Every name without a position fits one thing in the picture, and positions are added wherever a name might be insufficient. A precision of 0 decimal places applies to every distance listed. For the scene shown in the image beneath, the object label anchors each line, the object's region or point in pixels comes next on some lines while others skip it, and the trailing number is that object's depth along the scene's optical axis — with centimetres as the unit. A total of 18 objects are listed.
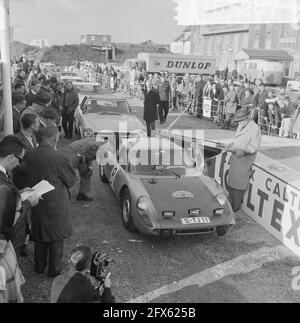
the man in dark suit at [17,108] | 665
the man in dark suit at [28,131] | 514
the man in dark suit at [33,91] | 862
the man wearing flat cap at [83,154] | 648
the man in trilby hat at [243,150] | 651
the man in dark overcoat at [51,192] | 419
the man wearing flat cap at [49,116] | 575
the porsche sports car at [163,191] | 539
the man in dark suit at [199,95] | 1770
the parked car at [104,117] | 1027
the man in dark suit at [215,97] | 1627
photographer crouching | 286
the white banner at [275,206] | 564
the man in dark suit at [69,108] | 1170
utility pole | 541
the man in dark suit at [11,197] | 330
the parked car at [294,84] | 3070
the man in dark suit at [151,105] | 1297
